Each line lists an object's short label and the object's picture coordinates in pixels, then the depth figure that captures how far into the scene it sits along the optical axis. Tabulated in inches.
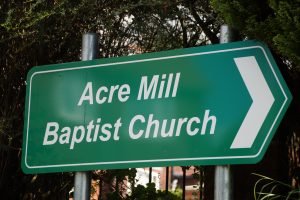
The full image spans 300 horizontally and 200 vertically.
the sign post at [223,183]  155.8
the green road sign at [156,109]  154.0
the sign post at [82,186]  182.9
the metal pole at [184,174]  331.5
